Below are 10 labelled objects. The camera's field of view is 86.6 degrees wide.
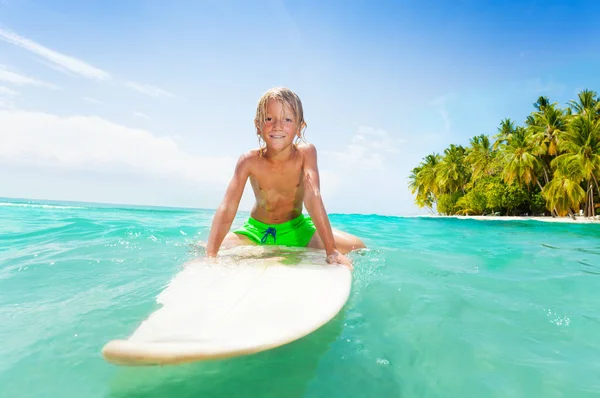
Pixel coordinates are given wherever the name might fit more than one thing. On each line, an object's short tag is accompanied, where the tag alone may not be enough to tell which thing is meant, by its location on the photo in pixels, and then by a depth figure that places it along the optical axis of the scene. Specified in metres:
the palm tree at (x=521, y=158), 22.52
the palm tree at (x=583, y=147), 18.66
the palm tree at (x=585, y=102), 23.47
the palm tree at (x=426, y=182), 33.97
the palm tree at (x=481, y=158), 28.67
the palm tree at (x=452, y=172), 31.42
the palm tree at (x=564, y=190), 19.08
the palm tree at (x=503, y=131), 28.48
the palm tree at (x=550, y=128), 22.30
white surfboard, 0.92
